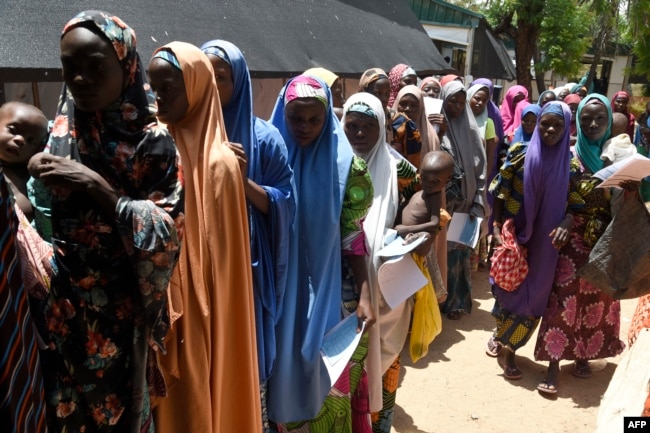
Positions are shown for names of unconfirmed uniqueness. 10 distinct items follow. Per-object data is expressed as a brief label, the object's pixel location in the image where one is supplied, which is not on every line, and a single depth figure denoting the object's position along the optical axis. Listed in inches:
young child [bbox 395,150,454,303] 123.3
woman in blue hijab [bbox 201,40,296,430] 80.7
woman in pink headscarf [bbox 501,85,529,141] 285.9
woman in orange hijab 68.7
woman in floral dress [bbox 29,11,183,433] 54.4
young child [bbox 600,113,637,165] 137.5
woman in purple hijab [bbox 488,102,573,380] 138.6
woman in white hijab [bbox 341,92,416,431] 105.1
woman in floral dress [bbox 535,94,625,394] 140.5
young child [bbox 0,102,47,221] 67.8
